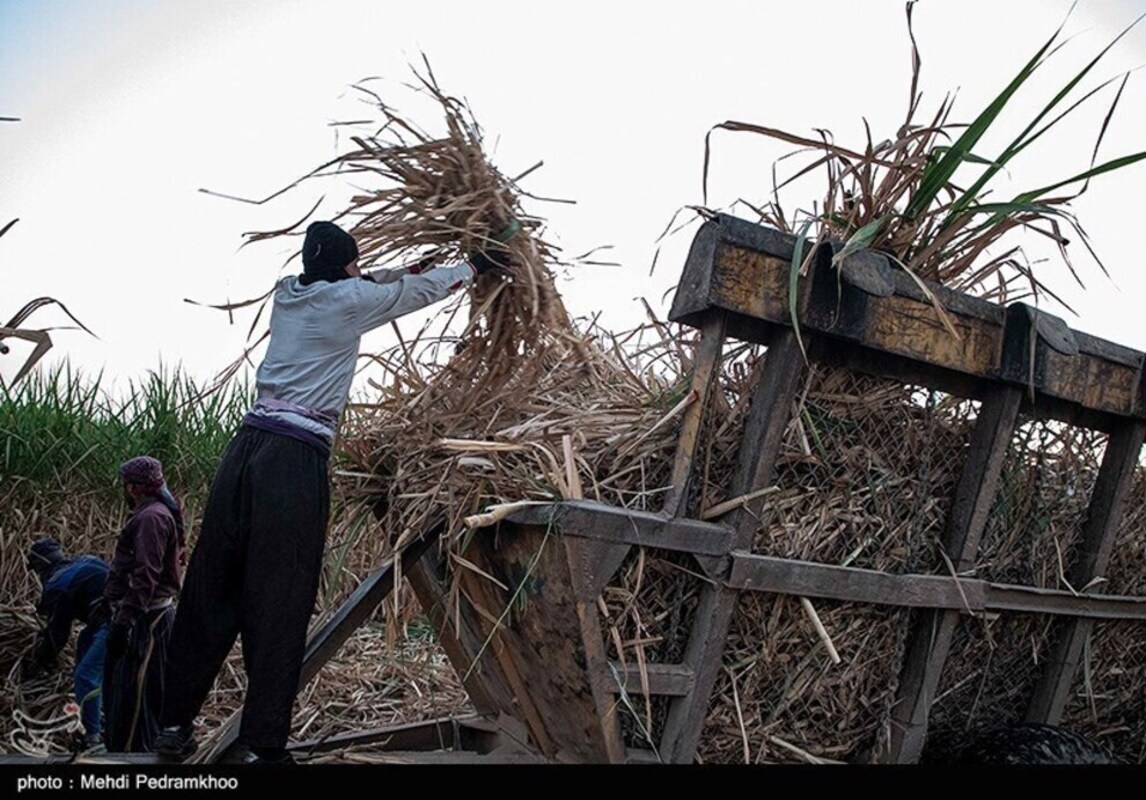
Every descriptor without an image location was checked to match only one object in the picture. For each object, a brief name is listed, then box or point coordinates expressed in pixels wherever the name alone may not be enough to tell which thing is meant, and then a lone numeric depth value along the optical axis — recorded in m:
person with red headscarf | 6.22
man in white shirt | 3.86
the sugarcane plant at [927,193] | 3.53
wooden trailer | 3.36
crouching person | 7.06
